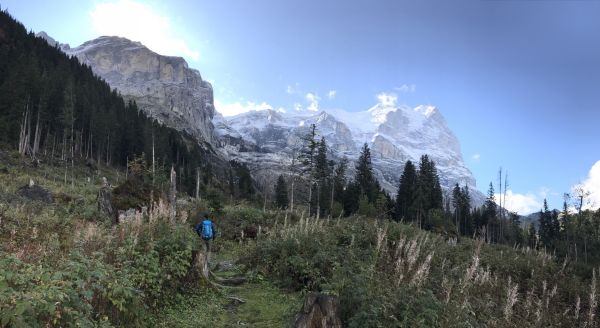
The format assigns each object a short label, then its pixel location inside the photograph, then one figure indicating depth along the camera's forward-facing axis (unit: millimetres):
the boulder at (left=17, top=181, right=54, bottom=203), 24422
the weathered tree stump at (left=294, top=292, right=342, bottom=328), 6270
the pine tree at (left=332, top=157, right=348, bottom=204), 74175
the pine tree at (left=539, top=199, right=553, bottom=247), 85138
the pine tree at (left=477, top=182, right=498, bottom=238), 86612
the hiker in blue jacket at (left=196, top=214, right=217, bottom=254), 13492
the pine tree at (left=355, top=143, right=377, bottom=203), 73194
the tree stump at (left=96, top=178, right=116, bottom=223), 18469
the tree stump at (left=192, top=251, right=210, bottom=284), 10023
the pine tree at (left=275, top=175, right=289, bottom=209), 79988
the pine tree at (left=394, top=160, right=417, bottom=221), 74938
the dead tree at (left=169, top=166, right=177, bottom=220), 16175
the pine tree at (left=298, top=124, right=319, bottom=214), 53875
